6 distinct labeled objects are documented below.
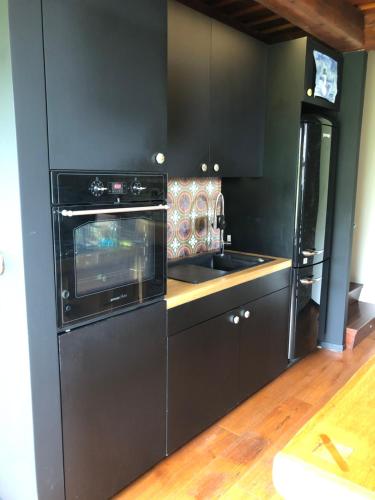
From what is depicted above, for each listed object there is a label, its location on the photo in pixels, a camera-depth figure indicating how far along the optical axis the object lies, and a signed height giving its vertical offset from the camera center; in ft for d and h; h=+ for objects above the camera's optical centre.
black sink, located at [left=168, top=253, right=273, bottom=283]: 7.67 -1.81
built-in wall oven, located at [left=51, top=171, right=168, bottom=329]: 4.59 -0.78
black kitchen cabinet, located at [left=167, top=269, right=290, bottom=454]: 6.49 -3.08
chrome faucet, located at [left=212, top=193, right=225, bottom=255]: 9.48 -0.93
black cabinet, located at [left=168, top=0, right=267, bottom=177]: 6.90 +1.50
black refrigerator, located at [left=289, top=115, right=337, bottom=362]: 9.02 -1.12
